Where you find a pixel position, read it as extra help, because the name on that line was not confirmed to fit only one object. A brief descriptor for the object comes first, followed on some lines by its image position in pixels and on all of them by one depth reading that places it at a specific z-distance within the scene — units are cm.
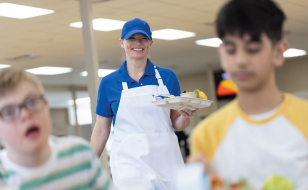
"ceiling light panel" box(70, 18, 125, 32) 757
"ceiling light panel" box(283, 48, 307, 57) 1375
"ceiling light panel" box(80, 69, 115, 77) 1392
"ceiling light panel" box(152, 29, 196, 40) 898
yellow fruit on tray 275
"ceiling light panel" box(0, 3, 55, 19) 627
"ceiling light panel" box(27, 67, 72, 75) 1220
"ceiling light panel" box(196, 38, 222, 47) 1060
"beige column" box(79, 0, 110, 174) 636
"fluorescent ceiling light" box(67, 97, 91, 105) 1859
